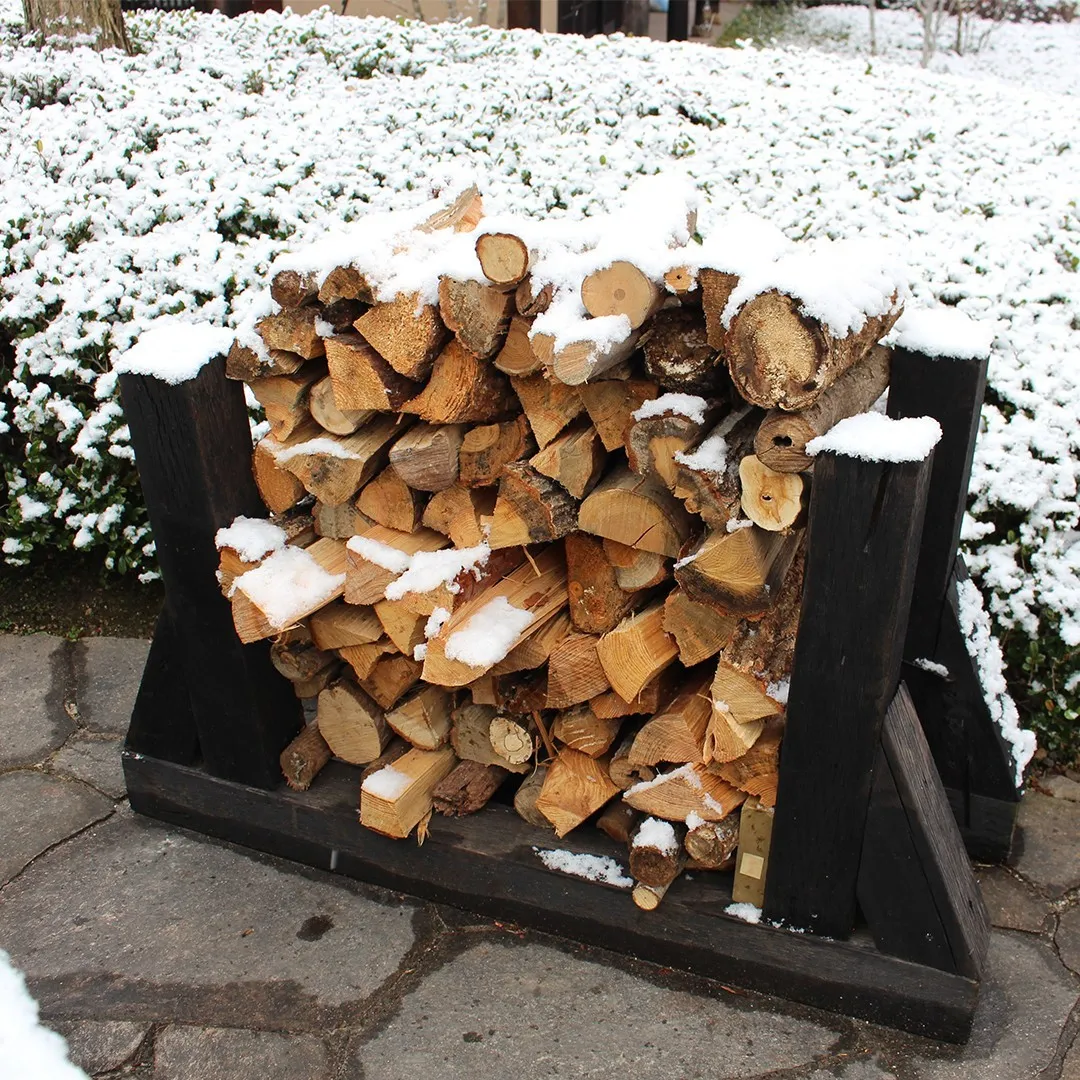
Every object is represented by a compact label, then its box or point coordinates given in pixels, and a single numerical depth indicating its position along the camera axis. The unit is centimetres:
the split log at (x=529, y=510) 216
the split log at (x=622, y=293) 191
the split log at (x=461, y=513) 231
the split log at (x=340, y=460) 231
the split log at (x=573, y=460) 212
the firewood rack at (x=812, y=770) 200
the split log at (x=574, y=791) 238
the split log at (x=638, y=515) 208
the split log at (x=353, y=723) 260
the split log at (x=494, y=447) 221
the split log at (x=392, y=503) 235
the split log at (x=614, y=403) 208
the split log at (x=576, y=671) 228
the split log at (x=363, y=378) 219
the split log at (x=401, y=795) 246
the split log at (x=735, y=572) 195
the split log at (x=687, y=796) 223
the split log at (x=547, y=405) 213
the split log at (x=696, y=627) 214
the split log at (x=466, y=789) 253
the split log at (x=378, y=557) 235
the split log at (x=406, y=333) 213
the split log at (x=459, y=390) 215
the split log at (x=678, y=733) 221
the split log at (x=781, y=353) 177
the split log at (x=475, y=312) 208
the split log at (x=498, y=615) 223
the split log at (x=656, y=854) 224
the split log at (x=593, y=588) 226
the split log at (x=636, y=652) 218
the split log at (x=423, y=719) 255
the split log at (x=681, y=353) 197
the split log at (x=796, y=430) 186
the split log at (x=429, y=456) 223
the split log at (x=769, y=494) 192
